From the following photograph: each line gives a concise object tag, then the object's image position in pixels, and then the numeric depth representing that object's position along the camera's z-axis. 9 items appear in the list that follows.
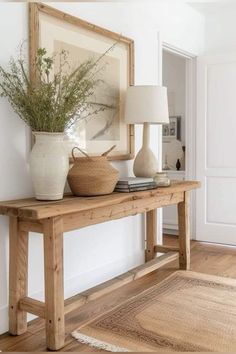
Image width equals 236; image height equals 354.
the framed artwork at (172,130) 5.08
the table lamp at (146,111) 2.93
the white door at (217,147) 4.09
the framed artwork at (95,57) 2.44
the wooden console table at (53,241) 2.00
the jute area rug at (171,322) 2.05
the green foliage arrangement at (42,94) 2.18
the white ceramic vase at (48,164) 2.14
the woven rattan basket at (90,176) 2.39
